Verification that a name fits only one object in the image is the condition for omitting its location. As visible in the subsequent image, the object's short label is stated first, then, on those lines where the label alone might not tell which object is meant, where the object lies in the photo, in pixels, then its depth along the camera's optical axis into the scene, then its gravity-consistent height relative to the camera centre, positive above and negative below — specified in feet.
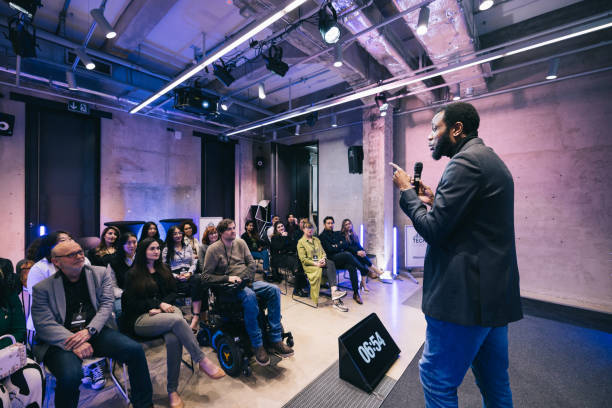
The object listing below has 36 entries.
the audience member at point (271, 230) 20.76 -2.11
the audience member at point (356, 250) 14.99 -2.73
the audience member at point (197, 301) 9.95 -3.89
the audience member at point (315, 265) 12.42 -3.07
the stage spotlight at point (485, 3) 7.92 +6.54
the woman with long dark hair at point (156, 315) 6.47 -3.03
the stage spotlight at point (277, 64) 11.59 +6.81
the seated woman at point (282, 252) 14.85 -3.08
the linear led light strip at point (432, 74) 8.87 +6.39
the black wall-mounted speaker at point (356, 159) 19.69 +3.79
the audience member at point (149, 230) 12.41 -1.18
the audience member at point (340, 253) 13.34 -2.75
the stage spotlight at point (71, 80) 13.08 +6.83
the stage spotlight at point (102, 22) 9.04 +6.86
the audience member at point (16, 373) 4.39 -3.13
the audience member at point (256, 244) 16.80 -2.62
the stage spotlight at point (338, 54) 10.72 +6.69
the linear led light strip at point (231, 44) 7.69 +6.29
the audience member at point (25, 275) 8.13 -2.25
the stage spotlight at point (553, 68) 11.56 +6.51
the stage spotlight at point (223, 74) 13.02 +7.15
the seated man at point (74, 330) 5.32 -2.93
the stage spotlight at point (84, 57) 11.35 +6.97
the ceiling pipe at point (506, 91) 12.44 +6.81
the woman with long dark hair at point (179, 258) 11.16 -2.46
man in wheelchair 7.70 -2.48
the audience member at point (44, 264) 6.78 -1.61
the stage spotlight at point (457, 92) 14.60 +6.80
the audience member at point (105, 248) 10.78 -1.90
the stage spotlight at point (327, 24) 8.59 +6.38
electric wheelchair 7.40 -4.04
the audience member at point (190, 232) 13.50 -1.43
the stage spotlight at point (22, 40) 9.67 +6.75
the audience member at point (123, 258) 9.57 -2.08
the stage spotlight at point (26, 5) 7.93 +6.61
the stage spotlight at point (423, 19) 8.68 +6.61
